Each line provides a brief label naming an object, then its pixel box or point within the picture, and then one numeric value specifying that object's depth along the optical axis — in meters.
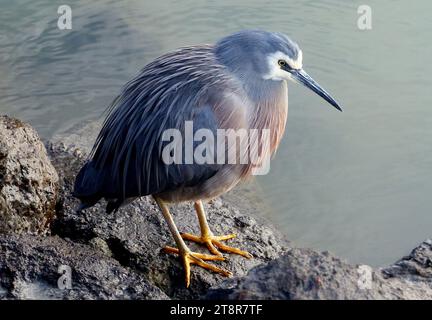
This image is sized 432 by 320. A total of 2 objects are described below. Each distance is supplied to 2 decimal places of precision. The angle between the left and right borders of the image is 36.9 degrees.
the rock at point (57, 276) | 3.22
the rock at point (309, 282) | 2.65
